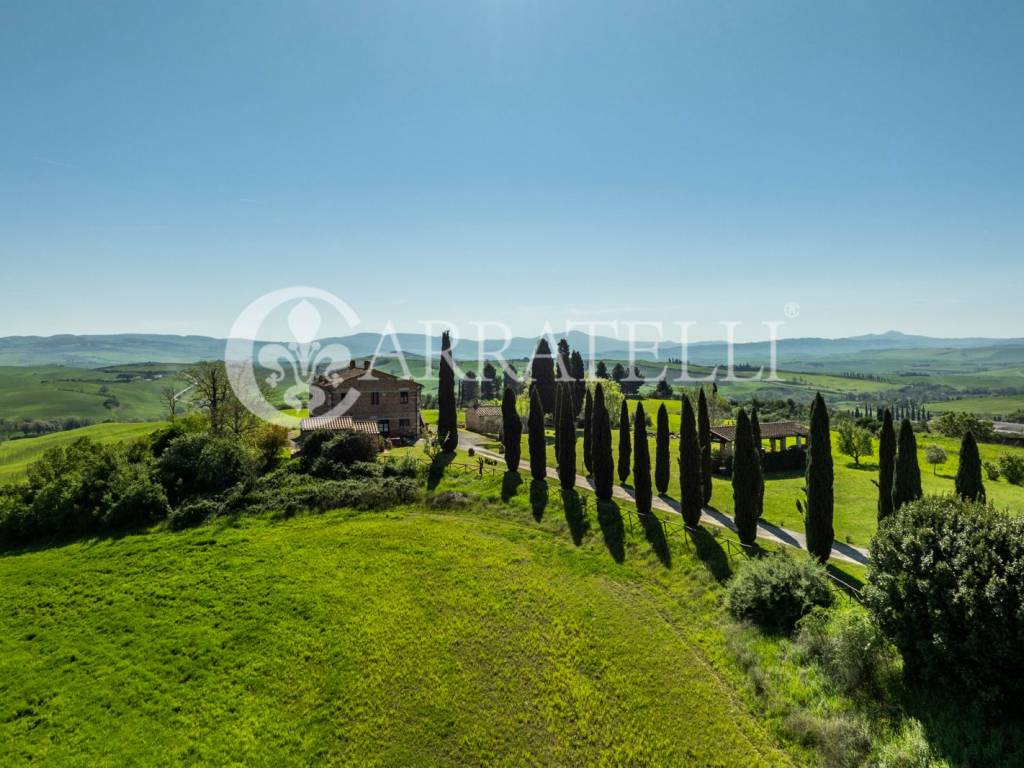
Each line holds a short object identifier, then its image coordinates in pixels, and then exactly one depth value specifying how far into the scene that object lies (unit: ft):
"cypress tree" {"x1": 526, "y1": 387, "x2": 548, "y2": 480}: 122.46
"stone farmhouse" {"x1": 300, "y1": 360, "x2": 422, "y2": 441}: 175.73
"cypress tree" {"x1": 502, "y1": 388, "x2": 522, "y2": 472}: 131.64
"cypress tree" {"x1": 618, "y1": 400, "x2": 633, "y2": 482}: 131.64
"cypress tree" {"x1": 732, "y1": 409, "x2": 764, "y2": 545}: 87.40
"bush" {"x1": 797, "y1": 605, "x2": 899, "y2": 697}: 49.39
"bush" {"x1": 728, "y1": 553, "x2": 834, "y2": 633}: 62.59
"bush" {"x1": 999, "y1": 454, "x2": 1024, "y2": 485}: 140.26
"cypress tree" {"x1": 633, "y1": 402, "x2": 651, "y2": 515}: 102.89
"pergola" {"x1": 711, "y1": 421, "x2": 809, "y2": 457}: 149.89
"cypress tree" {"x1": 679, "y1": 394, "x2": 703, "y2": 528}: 94.99
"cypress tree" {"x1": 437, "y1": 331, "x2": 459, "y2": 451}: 155.74
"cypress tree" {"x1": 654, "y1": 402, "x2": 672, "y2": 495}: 119.96
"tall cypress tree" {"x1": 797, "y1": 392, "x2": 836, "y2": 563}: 79.77
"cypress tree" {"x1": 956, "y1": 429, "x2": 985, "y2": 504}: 82.43
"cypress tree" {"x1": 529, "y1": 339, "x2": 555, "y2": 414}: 233.35
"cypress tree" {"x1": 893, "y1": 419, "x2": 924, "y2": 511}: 79.77
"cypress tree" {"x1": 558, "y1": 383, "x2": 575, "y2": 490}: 117.80
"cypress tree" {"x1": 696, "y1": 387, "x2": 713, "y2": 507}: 110.93
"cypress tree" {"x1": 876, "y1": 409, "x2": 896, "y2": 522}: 84.94
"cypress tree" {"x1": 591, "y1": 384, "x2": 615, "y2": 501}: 110.63
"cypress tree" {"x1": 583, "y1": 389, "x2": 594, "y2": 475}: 135.13
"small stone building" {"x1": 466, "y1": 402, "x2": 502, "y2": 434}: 216.13
